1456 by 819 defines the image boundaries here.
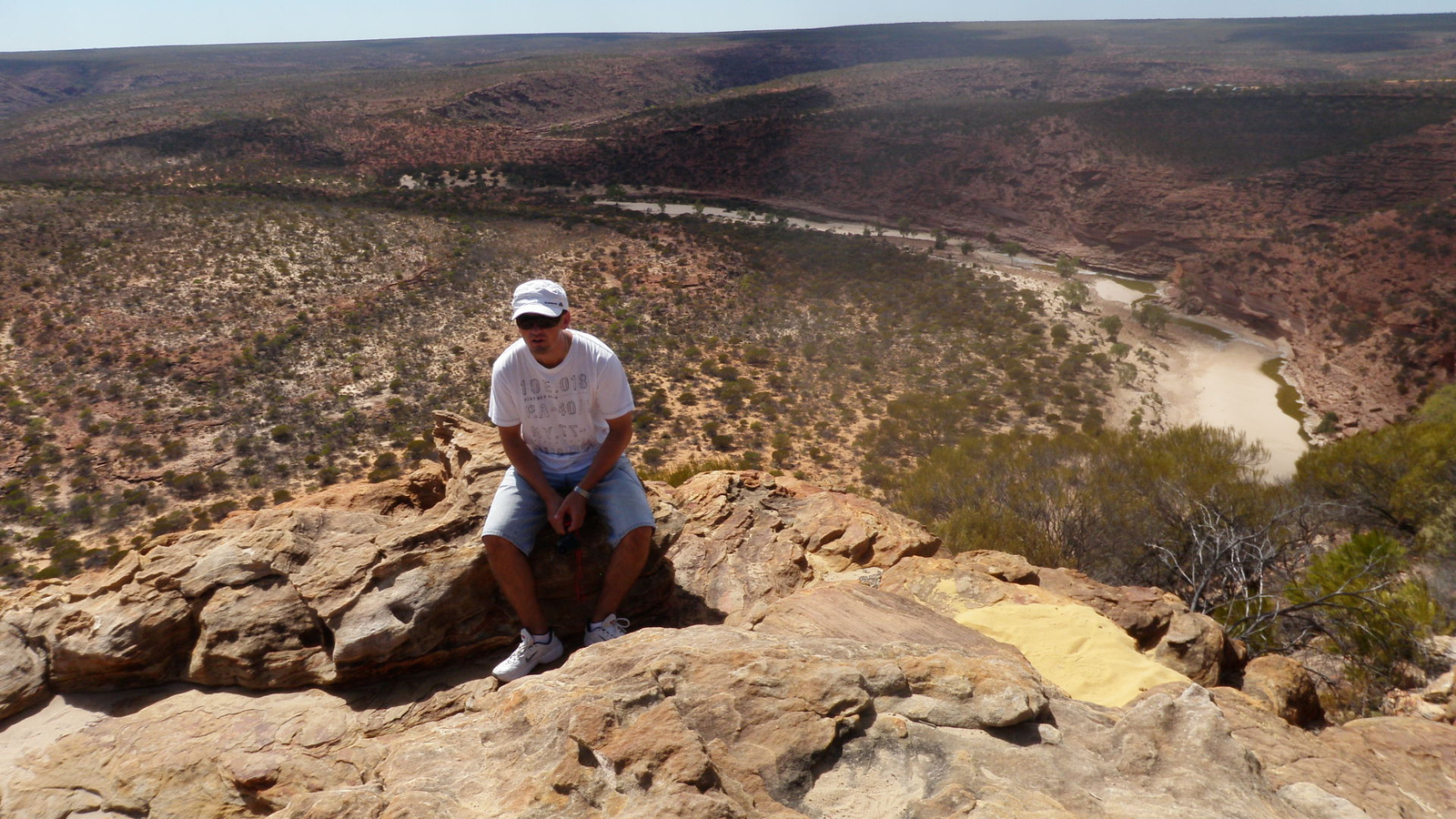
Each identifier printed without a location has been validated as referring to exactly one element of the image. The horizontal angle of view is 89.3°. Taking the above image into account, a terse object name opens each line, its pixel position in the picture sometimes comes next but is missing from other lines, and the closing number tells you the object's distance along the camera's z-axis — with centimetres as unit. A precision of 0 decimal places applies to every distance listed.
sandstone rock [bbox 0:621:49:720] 388
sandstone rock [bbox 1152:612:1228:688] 468
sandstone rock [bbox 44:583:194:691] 397
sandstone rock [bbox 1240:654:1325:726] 435
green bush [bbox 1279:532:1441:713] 639
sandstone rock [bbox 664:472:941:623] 502
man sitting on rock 395
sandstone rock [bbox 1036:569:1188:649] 504
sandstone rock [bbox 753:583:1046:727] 296
